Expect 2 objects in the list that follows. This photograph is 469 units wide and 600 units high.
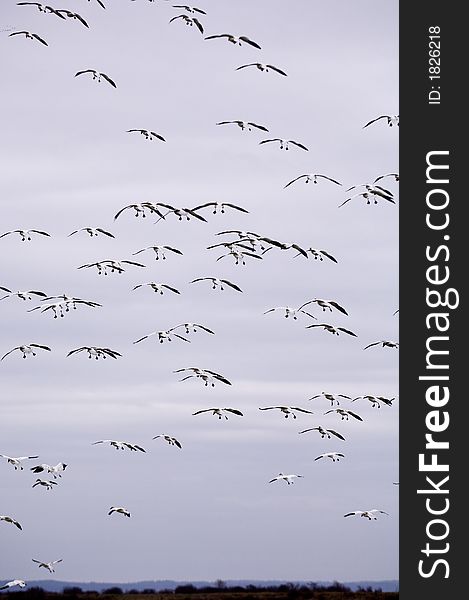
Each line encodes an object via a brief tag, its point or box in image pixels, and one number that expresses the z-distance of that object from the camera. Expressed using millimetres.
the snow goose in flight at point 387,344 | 96625
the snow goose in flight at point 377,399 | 98050
